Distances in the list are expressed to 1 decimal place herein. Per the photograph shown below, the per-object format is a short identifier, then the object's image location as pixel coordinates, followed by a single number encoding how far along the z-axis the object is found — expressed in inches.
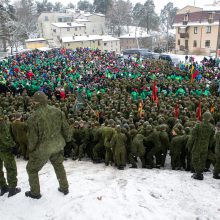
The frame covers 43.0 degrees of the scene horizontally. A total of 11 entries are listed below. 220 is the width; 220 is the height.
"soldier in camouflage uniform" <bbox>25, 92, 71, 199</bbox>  191.6
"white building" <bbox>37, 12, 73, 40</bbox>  2775.6
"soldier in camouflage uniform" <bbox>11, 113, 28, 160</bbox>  346.9
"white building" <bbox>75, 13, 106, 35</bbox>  2839.6
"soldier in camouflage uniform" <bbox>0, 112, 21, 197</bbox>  213.3
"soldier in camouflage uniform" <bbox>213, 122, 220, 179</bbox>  260.8
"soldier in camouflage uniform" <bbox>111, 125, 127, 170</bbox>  310.8
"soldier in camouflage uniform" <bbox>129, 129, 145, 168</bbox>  316.7
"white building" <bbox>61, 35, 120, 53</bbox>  1994.3
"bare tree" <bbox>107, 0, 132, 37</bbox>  2874.0
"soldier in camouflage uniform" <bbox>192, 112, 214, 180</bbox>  255.1
